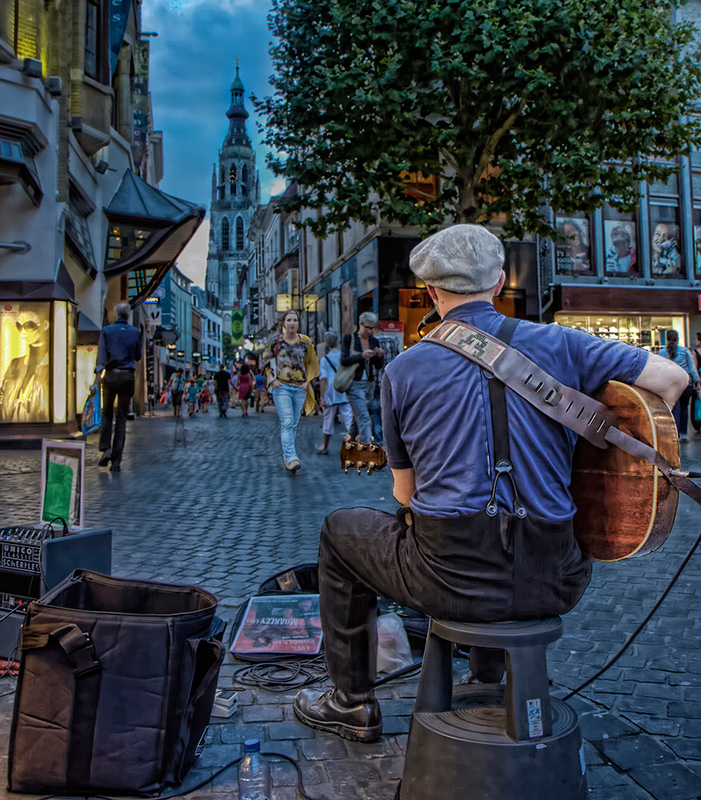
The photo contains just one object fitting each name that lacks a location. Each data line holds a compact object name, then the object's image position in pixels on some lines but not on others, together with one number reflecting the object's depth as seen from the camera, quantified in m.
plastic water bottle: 2.17
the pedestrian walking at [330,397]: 11.51
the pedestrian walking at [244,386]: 26.03
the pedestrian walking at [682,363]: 11.86
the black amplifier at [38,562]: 3.09
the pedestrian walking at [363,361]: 9.94
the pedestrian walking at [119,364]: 9.88
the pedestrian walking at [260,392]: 30.59
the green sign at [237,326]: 97.75
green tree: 12.41
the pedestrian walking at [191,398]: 28.58
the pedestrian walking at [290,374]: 9.61
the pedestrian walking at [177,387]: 21.55
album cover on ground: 3.38
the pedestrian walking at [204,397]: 34.62
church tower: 135.12
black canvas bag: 2.19
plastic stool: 1.79
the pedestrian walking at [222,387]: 25.64
